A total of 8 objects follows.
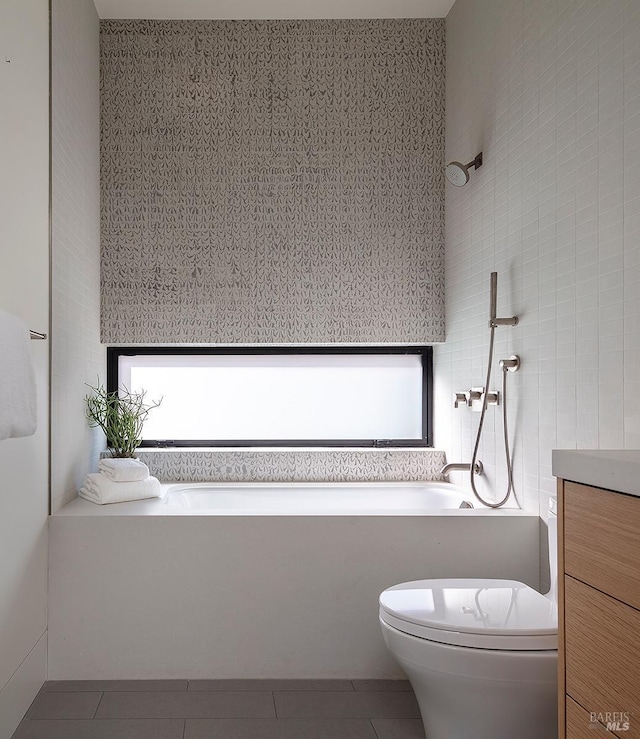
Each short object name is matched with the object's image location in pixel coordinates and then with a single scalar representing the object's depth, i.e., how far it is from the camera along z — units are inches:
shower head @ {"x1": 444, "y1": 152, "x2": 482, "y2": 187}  111.7
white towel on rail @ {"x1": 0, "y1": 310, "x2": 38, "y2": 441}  68.3
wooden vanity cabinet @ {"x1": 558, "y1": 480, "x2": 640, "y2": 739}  40.6
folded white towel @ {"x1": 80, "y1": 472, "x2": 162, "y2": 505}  107.0
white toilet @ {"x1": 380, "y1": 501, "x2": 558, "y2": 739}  67.6
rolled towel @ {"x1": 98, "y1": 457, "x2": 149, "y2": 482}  109.0
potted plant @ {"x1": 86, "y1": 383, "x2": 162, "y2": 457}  123.3
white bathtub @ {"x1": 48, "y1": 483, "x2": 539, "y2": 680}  98.7
